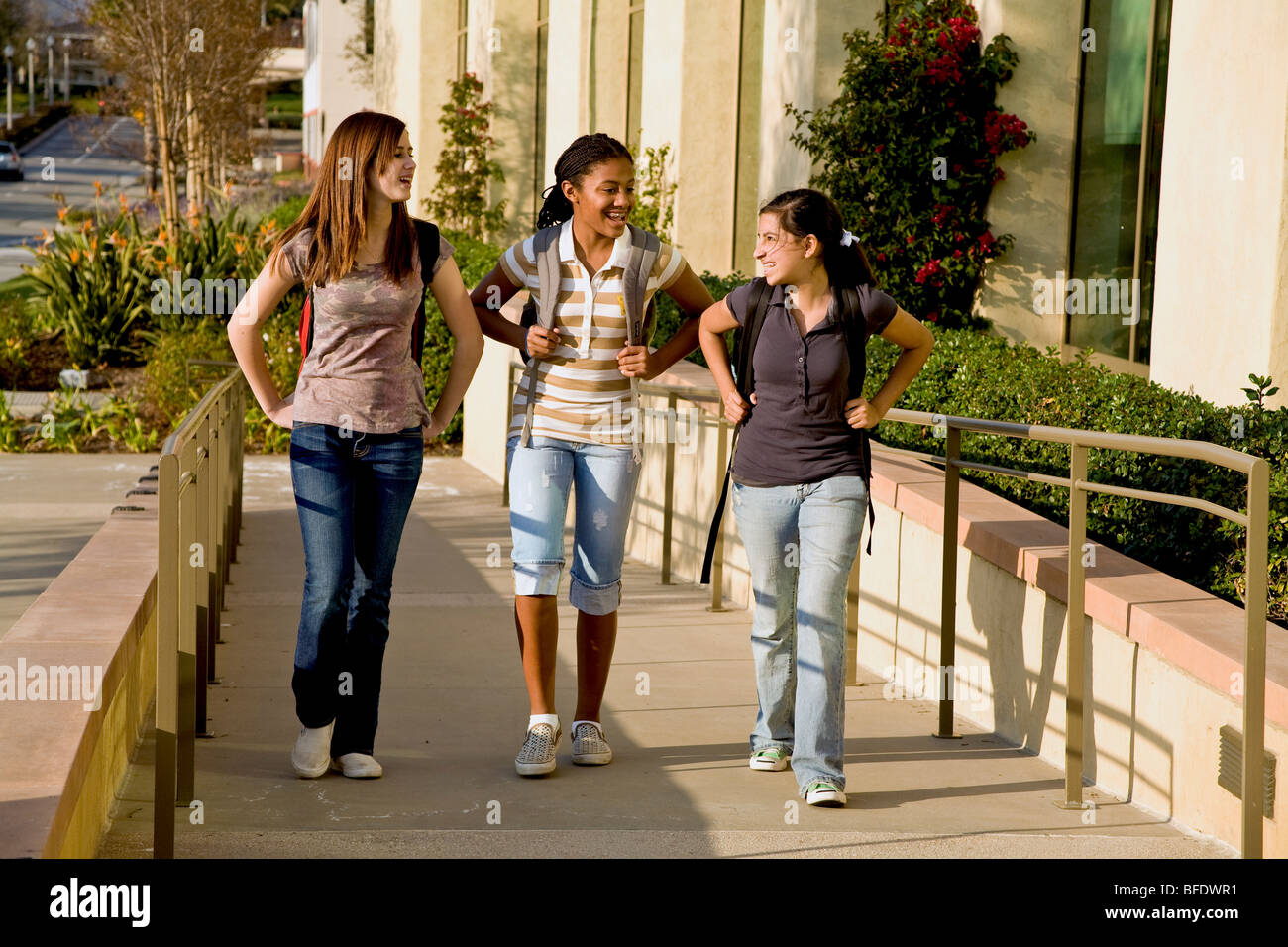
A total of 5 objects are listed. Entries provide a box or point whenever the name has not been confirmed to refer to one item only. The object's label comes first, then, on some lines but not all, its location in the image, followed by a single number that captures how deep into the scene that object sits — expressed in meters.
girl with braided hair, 4.86
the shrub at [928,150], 10.25
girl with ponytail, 4.69
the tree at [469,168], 18.80
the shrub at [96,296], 15.91
